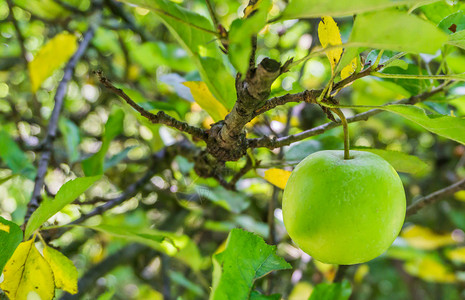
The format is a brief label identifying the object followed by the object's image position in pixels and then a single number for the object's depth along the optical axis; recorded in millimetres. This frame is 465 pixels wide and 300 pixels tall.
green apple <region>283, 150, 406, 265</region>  461
